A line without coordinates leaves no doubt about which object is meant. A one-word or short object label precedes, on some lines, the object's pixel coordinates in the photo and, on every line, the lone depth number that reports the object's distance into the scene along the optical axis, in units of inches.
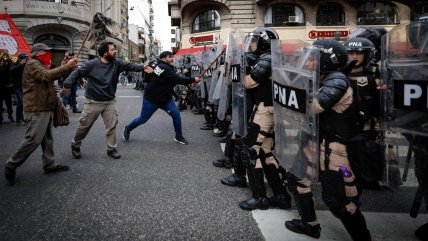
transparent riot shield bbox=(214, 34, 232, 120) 162.2
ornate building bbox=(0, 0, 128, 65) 1173.8
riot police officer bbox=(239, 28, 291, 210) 137.6
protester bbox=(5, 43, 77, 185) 172.1
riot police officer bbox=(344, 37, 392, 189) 159.2
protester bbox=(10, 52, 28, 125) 367.2
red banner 406.9
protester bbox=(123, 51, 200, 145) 261.9
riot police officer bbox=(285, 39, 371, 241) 100.3
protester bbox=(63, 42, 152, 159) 218.1
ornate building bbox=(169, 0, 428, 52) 862.5
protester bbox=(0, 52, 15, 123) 372.5
